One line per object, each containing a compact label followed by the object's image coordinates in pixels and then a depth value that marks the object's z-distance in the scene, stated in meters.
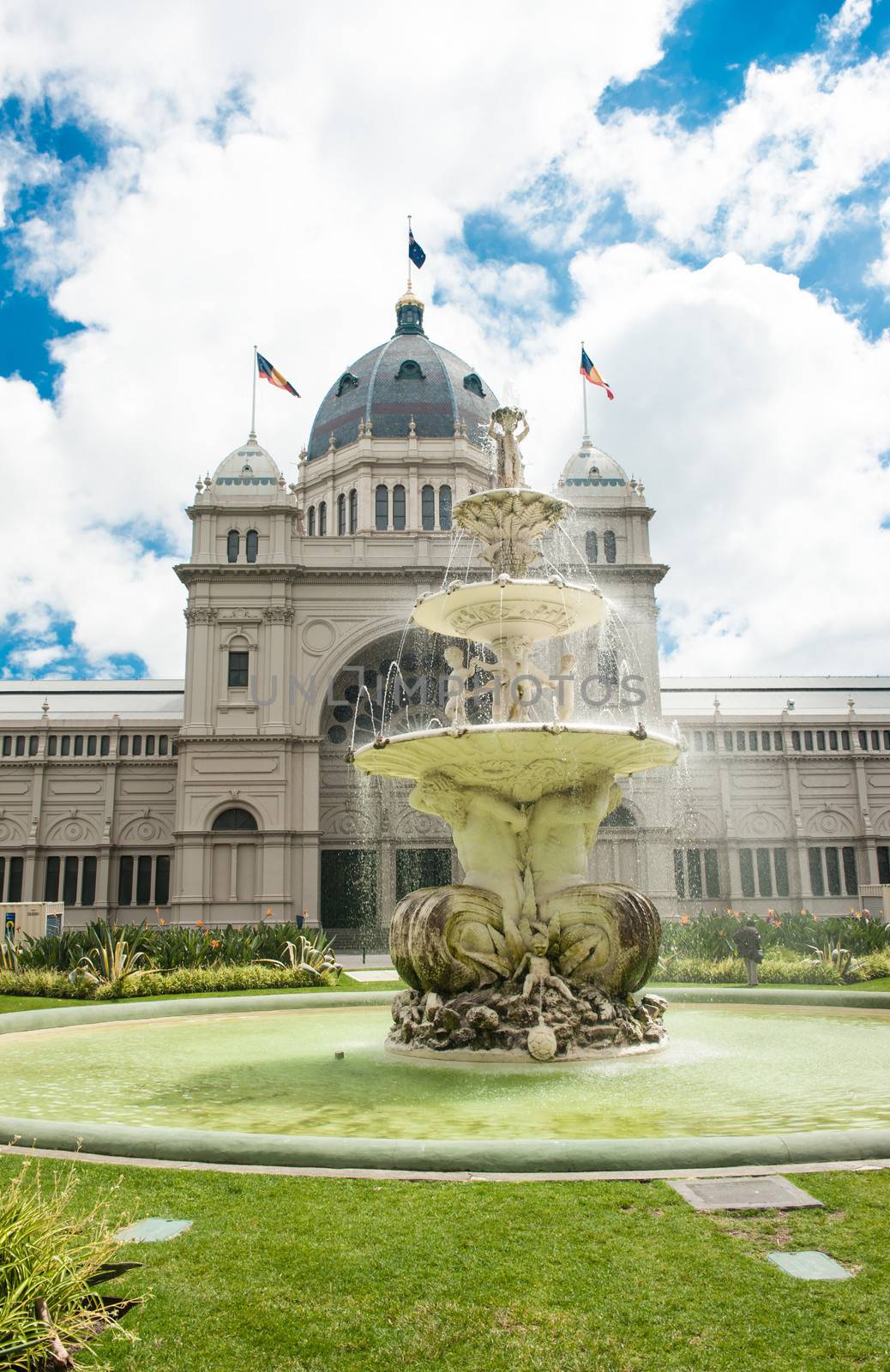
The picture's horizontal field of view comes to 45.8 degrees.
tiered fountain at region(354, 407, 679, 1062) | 10.55
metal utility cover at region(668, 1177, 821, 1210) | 4.96
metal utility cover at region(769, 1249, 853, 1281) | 4.19
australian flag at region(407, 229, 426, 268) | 53.88
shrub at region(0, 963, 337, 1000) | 18.67
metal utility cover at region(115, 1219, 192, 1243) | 4.70
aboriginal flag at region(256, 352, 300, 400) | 44.31
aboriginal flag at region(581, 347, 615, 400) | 41.31
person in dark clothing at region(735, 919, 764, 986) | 19.77
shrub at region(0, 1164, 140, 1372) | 3.35
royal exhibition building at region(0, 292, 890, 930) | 41.34
